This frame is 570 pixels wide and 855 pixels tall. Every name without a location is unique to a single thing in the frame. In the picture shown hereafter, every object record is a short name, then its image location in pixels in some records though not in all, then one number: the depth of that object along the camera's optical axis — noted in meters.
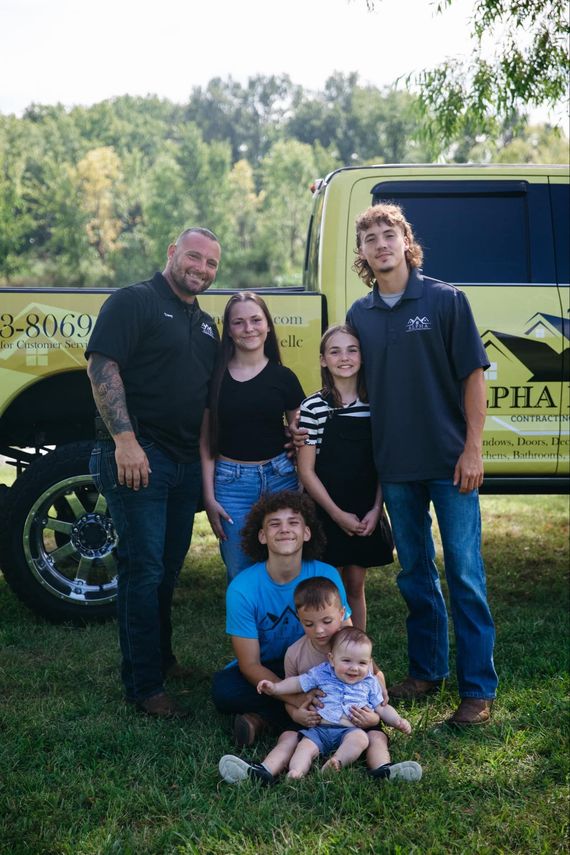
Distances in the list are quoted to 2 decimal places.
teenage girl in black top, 3.61
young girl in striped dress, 3.60
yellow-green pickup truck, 4.58
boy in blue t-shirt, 3.36
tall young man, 3.44
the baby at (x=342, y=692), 3.08
